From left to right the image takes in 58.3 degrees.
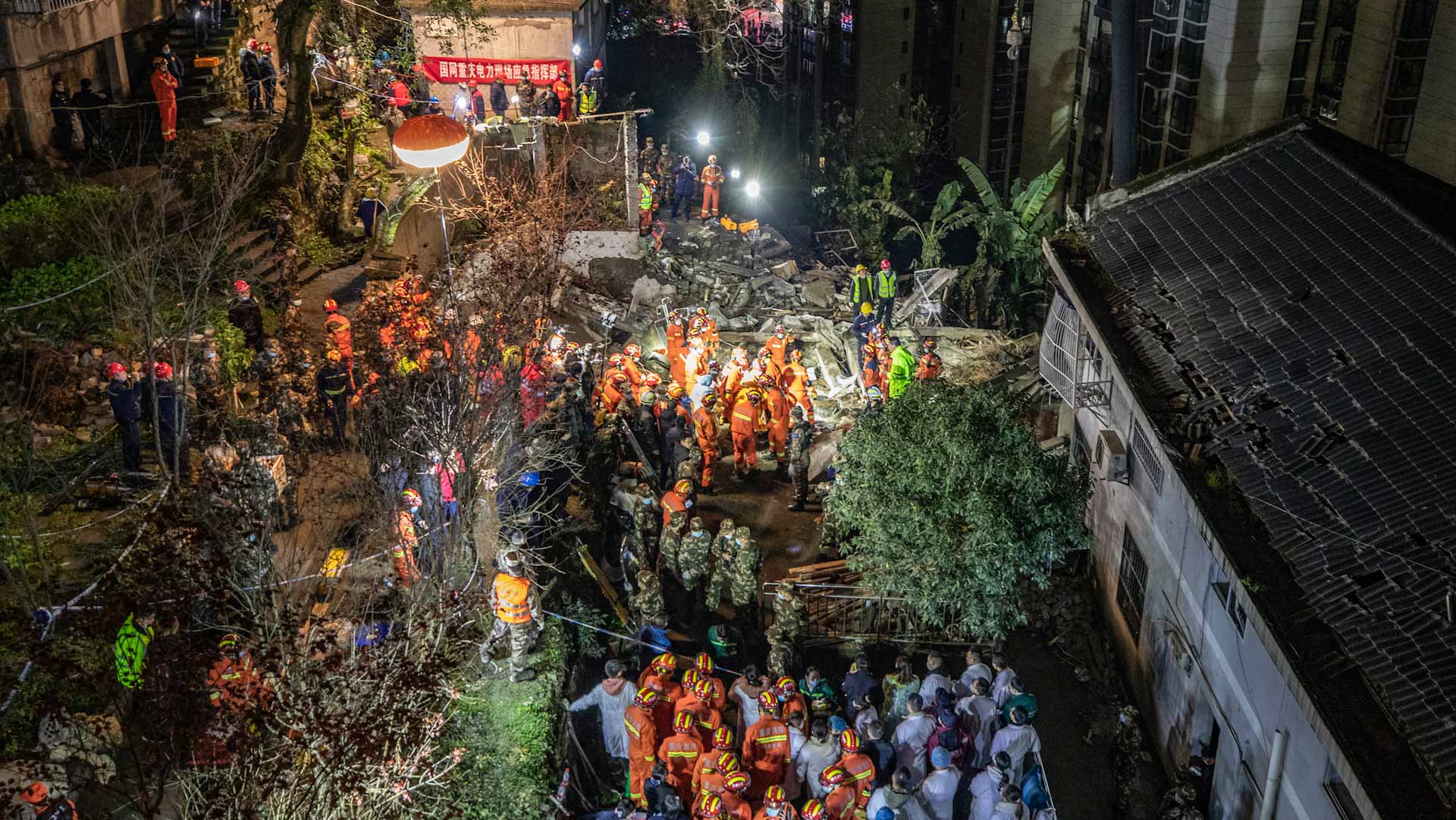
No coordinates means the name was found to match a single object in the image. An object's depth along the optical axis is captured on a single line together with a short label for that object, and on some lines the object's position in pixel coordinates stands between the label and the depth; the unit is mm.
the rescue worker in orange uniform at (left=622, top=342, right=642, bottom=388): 20641
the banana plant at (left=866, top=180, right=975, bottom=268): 29078
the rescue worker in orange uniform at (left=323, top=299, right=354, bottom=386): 19312
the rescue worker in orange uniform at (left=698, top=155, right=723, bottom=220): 30859
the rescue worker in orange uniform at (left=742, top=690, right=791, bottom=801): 13305
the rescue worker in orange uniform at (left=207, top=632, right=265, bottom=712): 10102
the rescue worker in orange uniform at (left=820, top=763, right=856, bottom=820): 12453
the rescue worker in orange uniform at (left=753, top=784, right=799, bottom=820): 12258
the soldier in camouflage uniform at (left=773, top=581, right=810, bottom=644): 15594
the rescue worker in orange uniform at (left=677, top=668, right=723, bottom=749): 13383
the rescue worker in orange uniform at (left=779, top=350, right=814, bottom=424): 20453
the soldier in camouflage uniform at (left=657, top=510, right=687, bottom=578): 16969
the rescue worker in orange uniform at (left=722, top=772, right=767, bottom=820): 12383
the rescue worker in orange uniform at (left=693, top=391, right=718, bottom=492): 19906
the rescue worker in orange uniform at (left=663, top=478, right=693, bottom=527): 16969
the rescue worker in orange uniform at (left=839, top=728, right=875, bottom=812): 12602
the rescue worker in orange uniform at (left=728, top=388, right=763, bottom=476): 19797
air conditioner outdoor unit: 15789
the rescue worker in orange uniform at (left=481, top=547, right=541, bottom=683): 13680
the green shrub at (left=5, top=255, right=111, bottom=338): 20016
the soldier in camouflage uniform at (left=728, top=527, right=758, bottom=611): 16391
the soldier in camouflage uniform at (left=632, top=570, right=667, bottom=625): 15703
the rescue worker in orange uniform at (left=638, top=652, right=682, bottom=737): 13742
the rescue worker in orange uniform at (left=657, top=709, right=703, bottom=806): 13188
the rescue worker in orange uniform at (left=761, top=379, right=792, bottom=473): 20188
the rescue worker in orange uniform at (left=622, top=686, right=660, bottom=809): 13398
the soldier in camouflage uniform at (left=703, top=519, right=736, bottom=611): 16609
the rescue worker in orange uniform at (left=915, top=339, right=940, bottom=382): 20750
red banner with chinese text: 31906
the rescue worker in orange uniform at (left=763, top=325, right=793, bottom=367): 21125
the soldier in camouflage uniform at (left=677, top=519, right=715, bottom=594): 16797
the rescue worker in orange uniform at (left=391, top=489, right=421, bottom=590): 13531
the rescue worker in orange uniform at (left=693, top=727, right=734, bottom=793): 12438
